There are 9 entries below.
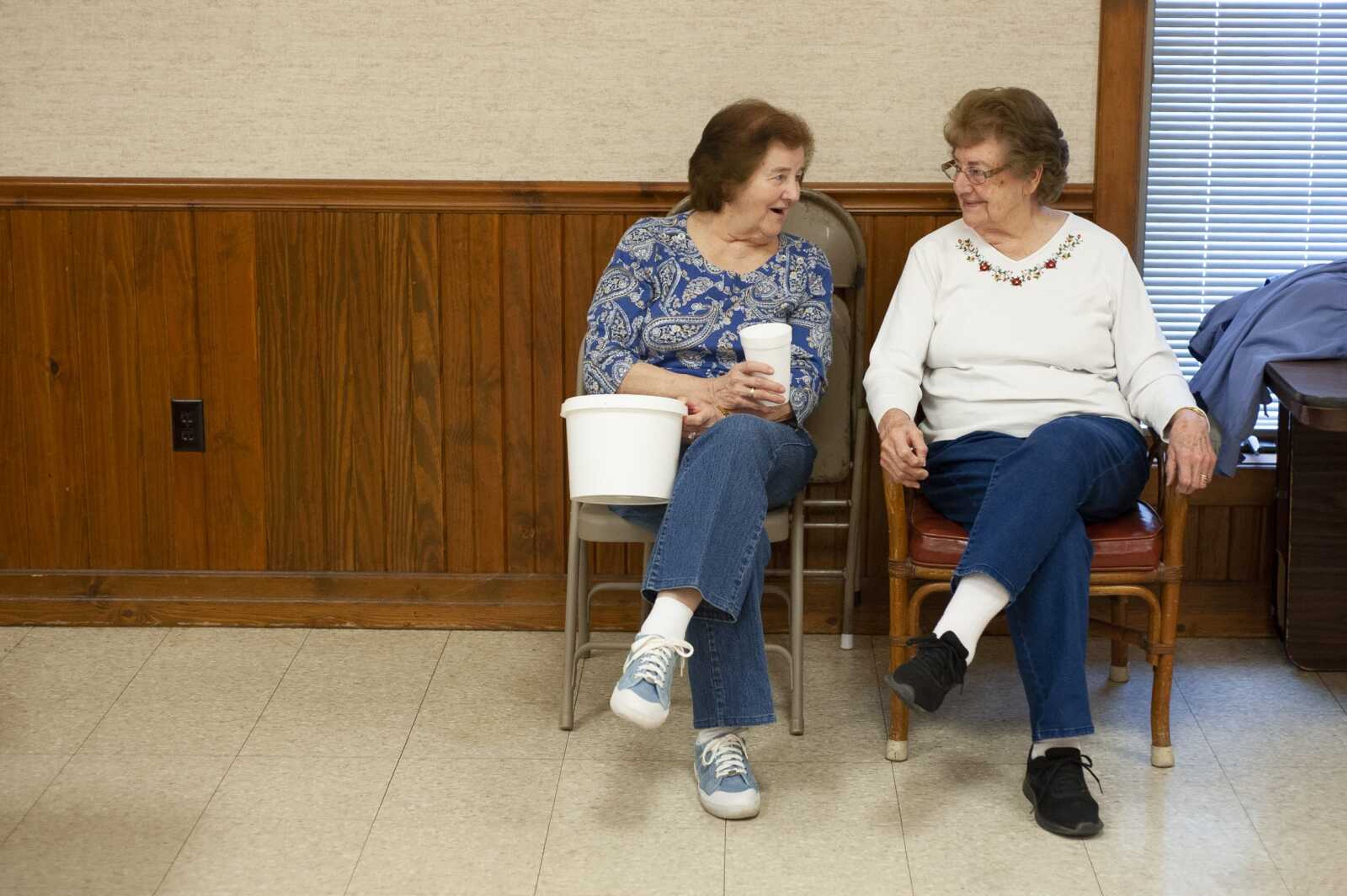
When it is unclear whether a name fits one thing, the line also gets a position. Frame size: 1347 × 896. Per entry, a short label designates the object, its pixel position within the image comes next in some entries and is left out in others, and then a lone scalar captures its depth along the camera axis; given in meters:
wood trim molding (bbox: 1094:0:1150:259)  2.95
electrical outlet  3.20
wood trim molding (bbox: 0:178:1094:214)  3.03
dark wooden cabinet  2.88
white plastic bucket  2.36
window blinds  3.04
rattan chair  2.43
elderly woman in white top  2.37
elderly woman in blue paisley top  2.33
